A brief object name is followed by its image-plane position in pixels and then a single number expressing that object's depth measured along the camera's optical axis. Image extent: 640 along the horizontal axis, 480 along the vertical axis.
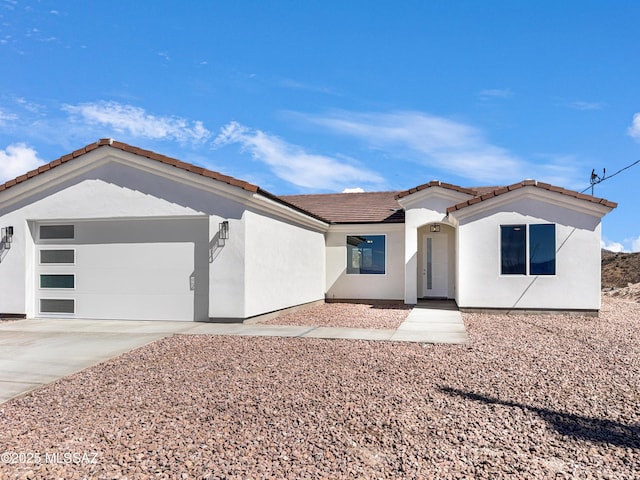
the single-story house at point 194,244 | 10.96
